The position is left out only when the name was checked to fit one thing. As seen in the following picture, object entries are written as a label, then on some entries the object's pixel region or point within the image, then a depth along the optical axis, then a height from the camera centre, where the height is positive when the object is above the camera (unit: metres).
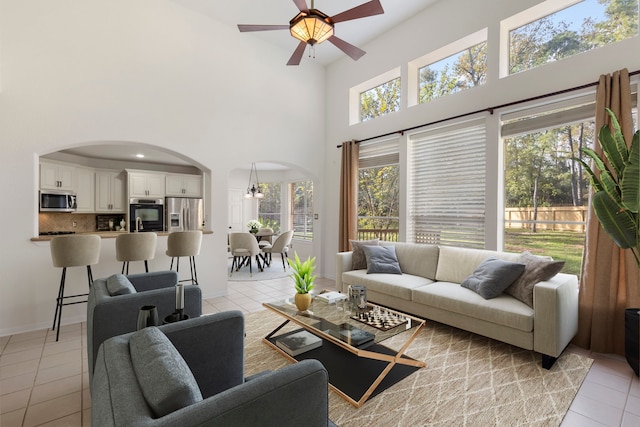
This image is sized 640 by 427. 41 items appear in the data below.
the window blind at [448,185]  4.08 +0.39
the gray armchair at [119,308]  2.01 -0.69
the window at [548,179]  3.29 +0.39
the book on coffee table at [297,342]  2.70 -1.21
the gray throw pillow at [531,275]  2.78 -0.59
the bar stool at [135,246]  3.67 -0.44
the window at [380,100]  5.33 +2.05
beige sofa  2.57 -0.88
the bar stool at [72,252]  3.24 -0.45
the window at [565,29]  3.11 +2.05
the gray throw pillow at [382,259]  4.15 -0.67
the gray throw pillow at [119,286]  2.20 -0.56
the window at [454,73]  4.20 +2.04
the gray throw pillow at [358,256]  4.46 -0.66
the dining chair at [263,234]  7.51 -0.57
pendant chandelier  7.98 +0.58
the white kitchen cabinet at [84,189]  6.66 +0.49
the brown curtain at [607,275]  2.80 -0.58
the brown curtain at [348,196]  5.55 +0.29
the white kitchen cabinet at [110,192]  7.10 +0.46
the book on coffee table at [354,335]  2.22 -0.95
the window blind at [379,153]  5.14 +1.04
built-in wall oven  7.34 -0.09
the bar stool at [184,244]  4.05 -0.44
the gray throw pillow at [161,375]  0.94 -0.55
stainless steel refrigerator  7.93 -0.08
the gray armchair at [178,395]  0.90 -0.60
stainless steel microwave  5.71 +0.19
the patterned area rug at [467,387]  2.00 -1.34
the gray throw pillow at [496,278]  2.99 -0.65
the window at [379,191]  5.26 +0.38
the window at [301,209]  8.71 +0.07
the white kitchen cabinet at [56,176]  5.84 +0.69
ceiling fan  2.68 +1.71
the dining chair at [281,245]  6.84 -0.76
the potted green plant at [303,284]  2.86 -0.69
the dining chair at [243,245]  6.41 -0.71
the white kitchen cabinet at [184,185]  8.05 +0.70
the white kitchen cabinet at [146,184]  7.38 +0.66
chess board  2.47 -0.91
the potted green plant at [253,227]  7.38 -0.38
